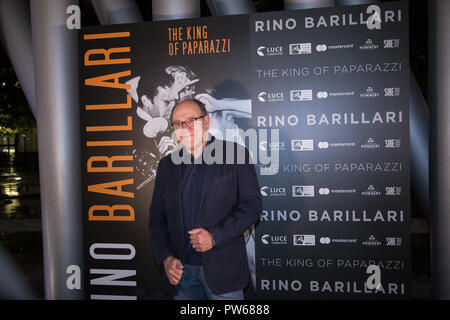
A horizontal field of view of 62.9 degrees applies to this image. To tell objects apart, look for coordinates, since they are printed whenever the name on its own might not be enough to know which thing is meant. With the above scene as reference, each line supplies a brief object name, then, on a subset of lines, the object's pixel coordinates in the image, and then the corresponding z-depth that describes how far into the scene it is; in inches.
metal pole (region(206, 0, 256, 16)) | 157.5
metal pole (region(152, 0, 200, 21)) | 149.9
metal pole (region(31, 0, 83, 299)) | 152.3
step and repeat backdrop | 136.1
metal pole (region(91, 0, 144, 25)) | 157.2
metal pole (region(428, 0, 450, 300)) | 133.6
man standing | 120.6
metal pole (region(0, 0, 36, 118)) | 164.6
